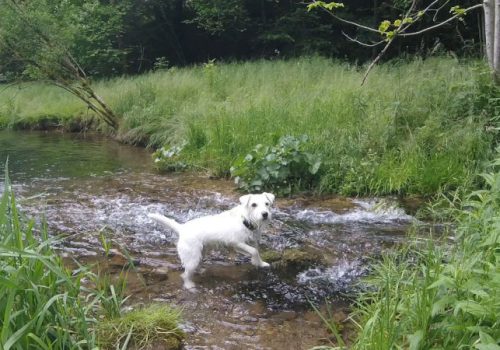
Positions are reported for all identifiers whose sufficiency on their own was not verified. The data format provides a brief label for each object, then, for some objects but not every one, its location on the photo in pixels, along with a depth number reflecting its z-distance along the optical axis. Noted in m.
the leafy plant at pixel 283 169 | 7.52
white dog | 4.75
